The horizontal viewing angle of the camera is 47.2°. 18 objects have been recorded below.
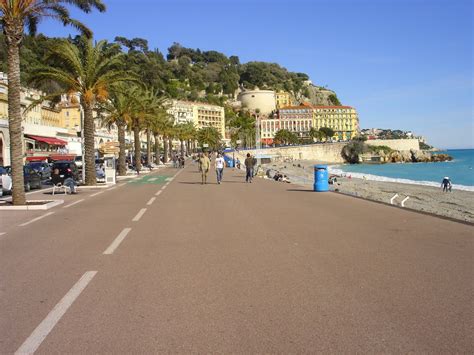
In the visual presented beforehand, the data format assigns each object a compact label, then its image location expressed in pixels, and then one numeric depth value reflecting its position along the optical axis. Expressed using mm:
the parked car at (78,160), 47425
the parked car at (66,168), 31172
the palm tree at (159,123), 61800
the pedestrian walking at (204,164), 29938
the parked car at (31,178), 29484
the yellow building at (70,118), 83000
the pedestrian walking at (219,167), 30981
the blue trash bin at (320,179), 24031
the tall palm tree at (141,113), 46878
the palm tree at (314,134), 194000
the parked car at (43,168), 36250
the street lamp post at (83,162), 31867
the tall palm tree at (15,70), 17828
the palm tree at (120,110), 42469
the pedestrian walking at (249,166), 31984
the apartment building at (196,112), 176125
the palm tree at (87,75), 27141
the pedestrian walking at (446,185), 36531
